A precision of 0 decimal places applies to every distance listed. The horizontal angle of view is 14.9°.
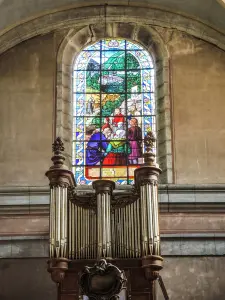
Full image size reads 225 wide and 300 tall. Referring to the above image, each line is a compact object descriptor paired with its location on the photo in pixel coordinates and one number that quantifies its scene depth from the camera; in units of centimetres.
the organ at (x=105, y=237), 1209
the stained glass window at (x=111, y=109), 1493
